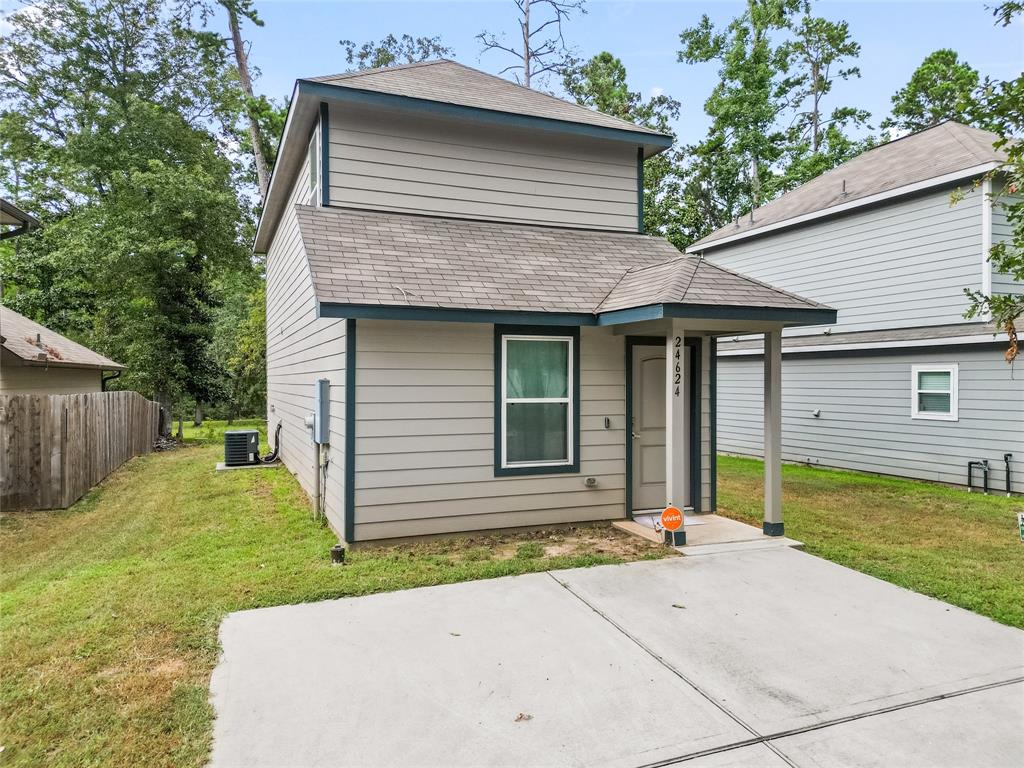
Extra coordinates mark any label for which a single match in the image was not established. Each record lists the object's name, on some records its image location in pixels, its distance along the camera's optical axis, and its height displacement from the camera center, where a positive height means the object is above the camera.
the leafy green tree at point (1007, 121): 4.82 +2.25
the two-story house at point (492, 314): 5.77 +0.70
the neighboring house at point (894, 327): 9.58 +1.11
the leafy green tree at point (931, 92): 20.84 +10.52
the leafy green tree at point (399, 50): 25.89 +14.72
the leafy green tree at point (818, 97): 21.75 +11.11
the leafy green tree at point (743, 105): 21.42 +10.20
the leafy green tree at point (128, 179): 16.77 +7.09
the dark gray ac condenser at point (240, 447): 11.41 -1.14
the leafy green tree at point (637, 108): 22.28 +10.83
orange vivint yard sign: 5.75 -1.28
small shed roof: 7.16 +2.17
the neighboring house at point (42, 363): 10.92 +0.53
